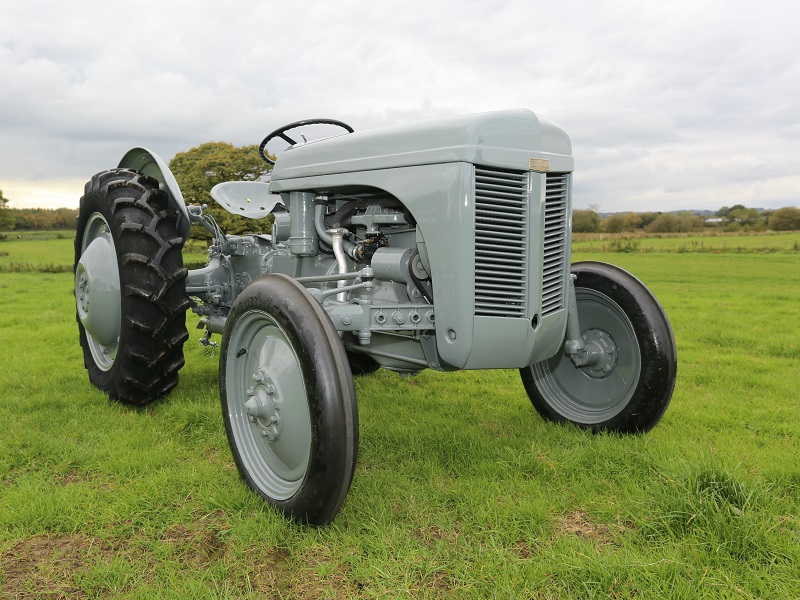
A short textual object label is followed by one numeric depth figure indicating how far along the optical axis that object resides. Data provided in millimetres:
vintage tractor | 2707
